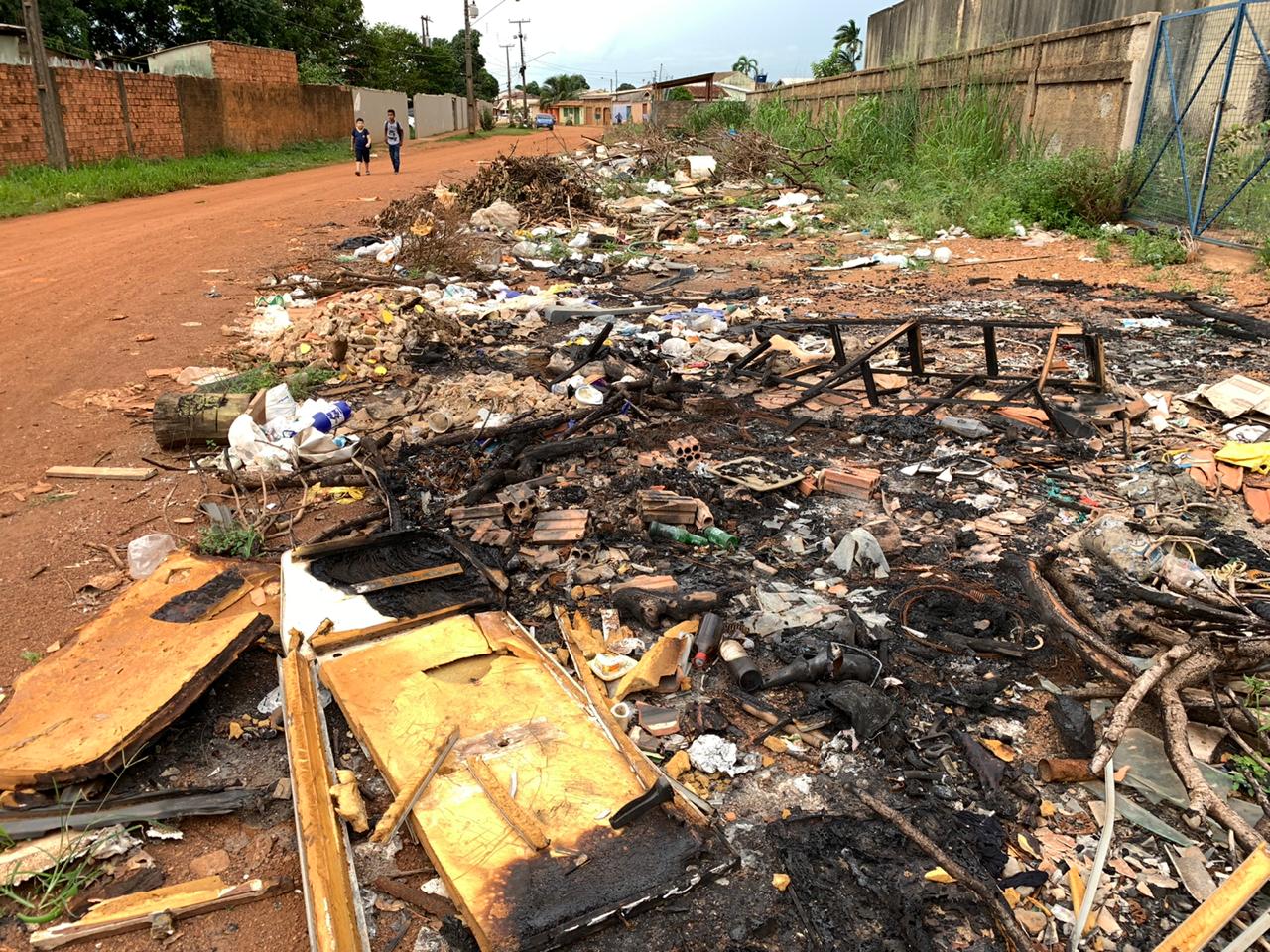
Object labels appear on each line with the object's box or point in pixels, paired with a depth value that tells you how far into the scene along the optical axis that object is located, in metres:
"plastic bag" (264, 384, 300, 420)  5.07
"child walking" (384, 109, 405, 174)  18.62
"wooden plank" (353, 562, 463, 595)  3.37
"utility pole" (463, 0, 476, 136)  39.25
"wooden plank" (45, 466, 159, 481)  4.75
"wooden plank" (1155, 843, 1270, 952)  1.95
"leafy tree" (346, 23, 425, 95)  41.91
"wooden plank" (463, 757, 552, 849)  2.19
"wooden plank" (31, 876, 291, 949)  2.11
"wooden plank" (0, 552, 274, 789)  2.49
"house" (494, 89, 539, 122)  54.12
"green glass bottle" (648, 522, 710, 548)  4.05
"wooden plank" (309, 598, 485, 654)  3.00
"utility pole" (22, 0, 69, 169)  14.26
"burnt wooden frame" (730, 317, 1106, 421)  5.49
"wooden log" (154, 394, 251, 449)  5.05
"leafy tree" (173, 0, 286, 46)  27.73
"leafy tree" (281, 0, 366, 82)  34.52
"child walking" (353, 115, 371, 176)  17.97
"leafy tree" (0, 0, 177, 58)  22.44
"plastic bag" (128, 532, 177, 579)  3.79
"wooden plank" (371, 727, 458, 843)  2.29
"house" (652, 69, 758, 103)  33.44
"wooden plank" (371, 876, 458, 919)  2.16
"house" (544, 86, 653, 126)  55.74
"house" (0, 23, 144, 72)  17.09
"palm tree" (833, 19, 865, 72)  35.86
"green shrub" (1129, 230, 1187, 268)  9.38
